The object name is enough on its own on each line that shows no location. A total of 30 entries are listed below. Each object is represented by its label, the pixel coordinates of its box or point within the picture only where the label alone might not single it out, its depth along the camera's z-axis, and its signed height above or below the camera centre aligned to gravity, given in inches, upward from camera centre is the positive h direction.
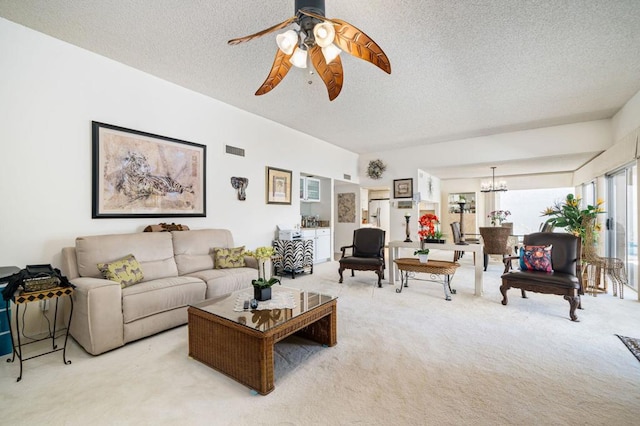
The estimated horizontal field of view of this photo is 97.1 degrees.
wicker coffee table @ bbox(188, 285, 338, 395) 74.3 -34.6
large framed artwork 128.1 +19.6
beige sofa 94.7 -29.0
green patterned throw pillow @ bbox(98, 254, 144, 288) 109.1 -22.8
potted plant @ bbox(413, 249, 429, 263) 164.7 -23.8
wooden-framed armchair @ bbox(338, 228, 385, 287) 180.2 -27.5
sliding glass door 171.9 -2.5
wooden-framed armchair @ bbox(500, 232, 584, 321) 126.0 -28.9
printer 216.8 -15.6
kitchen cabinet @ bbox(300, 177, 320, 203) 259.9 +23.6
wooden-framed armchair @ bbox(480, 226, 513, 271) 211.9 -19.2
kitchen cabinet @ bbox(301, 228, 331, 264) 247.4 -26.1
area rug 95.0 -46.3
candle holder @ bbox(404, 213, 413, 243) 187.9 -13.1
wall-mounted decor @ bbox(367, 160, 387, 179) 308.2 +50.1
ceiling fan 75.4 +49.4
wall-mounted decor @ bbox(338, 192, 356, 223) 325.1 +7.1
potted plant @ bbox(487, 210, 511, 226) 325.9 -2.9
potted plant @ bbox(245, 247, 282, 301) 97.7 -23.9
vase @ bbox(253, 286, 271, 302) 97.7 -27.8
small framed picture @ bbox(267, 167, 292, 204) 213.2 +21.8
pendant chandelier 332.8 +35.0
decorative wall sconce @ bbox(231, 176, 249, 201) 187.6 +19.3
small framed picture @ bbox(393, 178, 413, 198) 291.0 +27.4
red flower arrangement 172.9 -7.2
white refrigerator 421.1 +3.1
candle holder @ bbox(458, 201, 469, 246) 174.6 -12.4
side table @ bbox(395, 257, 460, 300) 153.9 -29.7
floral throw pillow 143.1 -22.7
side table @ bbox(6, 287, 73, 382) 82.0 -25.6
